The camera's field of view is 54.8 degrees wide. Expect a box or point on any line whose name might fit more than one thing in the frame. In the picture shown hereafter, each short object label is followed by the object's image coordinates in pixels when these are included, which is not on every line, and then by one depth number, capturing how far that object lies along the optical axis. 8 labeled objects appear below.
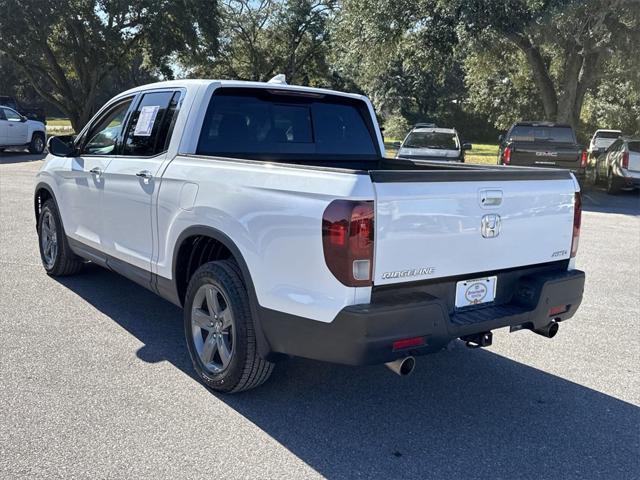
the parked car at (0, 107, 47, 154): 21.69
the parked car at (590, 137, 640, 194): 15.59
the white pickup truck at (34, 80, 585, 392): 3.05
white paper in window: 4.70
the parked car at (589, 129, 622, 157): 25.53
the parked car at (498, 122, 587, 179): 15.16
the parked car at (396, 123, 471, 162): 15.48
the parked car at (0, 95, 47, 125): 33.09
